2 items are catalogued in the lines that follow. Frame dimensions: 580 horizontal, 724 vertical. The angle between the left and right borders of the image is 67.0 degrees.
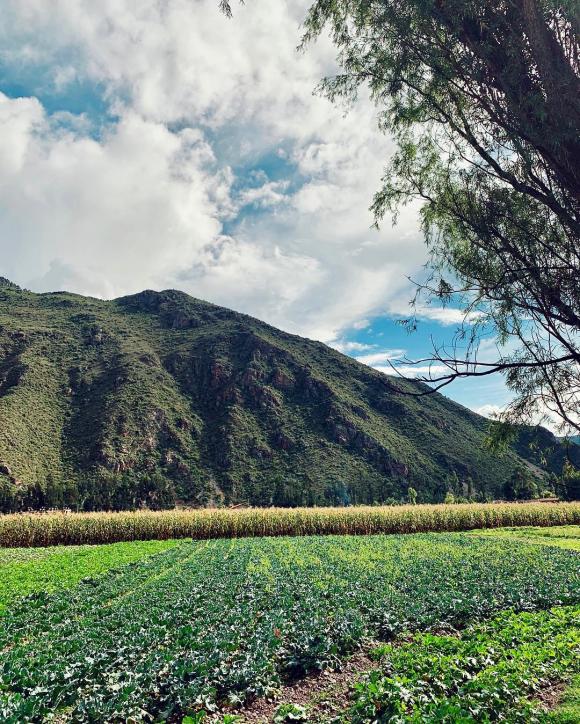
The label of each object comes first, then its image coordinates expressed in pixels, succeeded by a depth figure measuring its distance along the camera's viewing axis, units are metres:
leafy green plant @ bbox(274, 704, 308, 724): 5.51
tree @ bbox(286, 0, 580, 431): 5.48
